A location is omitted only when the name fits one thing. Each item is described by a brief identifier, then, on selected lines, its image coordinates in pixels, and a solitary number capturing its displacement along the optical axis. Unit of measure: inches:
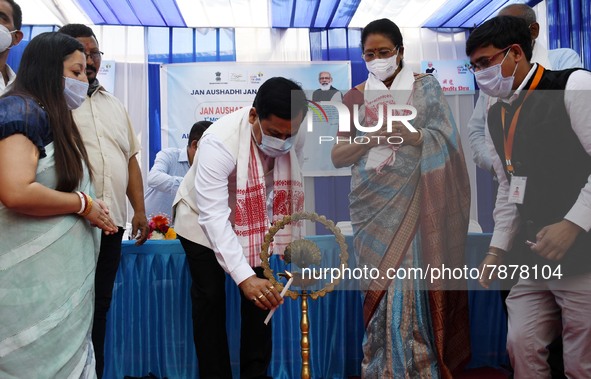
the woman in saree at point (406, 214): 89.0
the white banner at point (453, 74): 215.9
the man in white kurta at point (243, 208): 69.7
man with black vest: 65.9
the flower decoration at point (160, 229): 110.0
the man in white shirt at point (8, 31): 79.5
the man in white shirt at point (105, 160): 85.0
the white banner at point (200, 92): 203.2
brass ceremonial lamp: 60.4
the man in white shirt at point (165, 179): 161.0
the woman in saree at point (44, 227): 54.4
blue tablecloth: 102.0
